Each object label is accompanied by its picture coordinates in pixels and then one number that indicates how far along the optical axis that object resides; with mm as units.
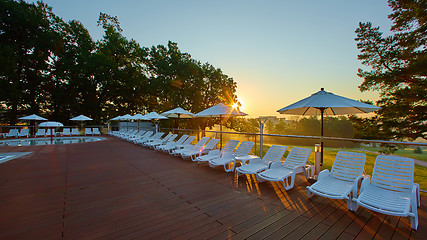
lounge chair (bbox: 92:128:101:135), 19934
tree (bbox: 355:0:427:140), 10180
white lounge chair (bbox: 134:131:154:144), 12166
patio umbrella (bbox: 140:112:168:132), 13370
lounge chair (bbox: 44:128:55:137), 18094
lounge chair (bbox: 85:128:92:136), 19648
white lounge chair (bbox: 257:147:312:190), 4035
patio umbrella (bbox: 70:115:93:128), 19242
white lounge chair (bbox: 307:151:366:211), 3041
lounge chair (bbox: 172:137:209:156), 7498
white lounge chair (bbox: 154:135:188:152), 8767
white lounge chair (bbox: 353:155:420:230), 2480
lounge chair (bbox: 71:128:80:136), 19255
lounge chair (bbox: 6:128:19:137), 16653
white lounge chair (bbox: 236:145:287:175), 4723
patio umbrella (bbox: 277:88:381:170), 3972
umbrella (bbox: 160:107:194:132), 11382
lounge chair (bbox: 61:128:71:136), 18734
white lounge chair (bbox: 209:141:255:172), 5637
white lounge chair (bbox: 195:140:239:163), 6197
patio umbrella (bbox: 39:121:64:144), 13062
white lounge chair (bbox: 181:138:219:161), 7152
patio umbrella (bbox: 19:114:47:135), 17486
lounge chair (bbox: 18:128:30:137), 16902
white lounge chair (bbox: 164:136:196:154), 8450
